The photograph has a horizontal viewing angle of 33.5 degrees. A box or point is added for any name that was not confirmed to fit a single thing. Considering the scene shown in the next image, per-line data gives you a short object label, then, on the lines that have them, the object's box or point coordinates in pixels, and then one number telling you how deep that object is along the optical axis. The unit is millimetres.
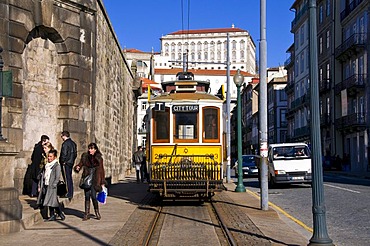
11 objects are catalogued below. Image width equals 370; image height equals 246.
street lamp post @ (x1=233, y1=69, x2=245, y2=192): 22641
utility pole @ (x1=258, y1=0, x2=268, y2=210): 15766
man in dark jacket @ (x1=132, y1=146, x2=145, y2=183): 27447
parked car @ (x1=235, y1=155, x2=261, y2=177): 37844
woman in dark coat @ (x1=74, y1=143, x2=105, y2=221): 13359
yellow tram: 17078
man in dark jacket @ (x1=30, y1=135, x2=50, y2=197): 15808
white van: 25125
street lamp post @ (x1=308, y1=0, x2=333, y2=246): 9273
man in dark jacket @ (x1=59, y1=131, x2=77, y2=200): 15820
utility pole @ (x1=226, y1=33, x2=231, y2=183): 28569
